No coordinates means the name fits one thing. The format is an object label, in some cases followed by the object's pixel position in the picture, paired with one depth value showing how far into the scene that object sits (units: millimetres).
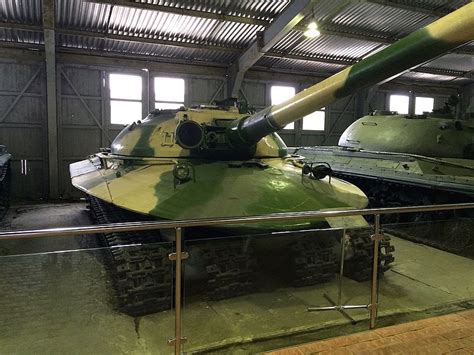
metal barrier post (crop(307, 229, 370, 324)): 4133
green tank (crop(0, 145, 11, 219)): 9789
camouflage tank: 3773
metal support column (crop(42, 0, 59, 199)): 11469
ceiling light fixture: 11837
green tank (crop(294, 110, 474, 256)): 8046
